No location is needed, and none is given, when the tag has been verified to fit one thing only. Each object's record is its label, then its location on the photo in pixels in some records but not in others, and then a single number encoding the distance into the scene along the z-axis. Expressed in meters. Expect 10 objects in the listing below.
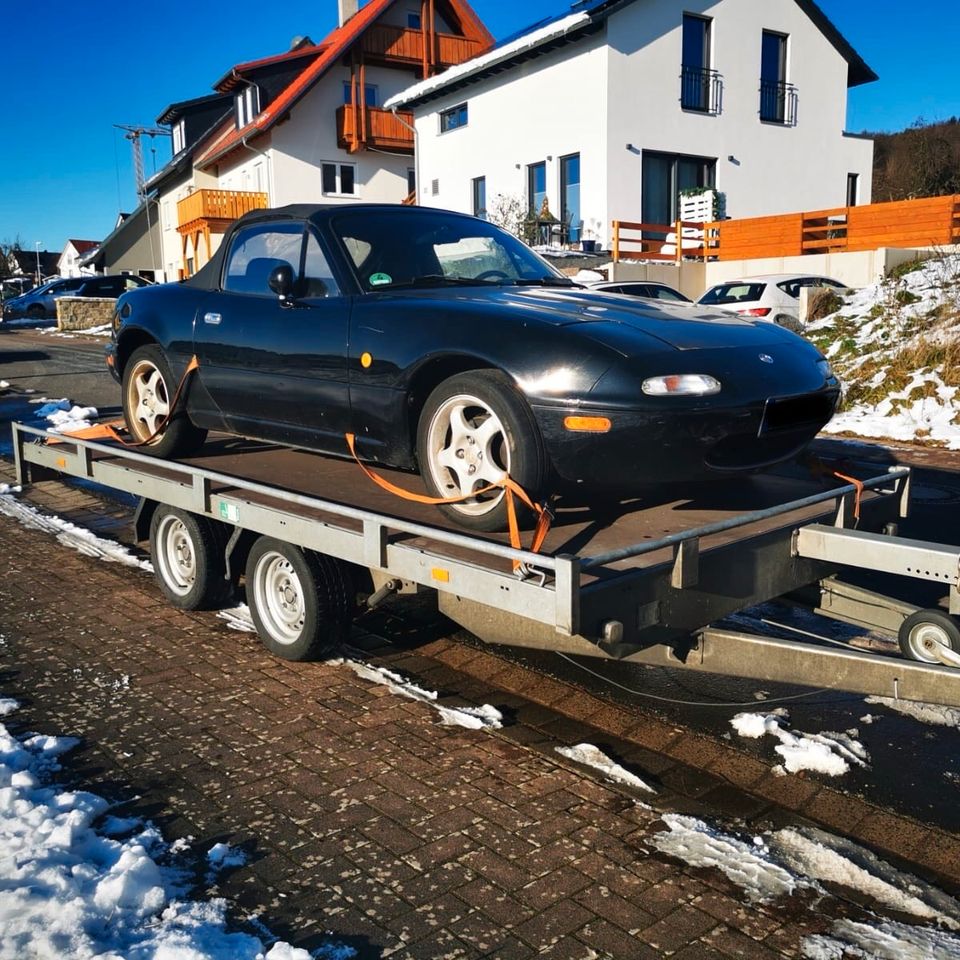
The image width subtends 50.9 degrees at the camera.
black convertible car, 3.78
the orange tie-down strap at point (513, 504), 3.61
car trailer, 3.35
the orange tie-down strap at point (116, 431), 5.78
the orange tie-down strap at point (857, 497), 4.36
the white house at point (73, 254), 100.81
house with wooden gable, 35.38
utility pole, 52.72
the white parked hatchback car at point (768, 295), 16.53
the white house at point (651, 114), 24.58
